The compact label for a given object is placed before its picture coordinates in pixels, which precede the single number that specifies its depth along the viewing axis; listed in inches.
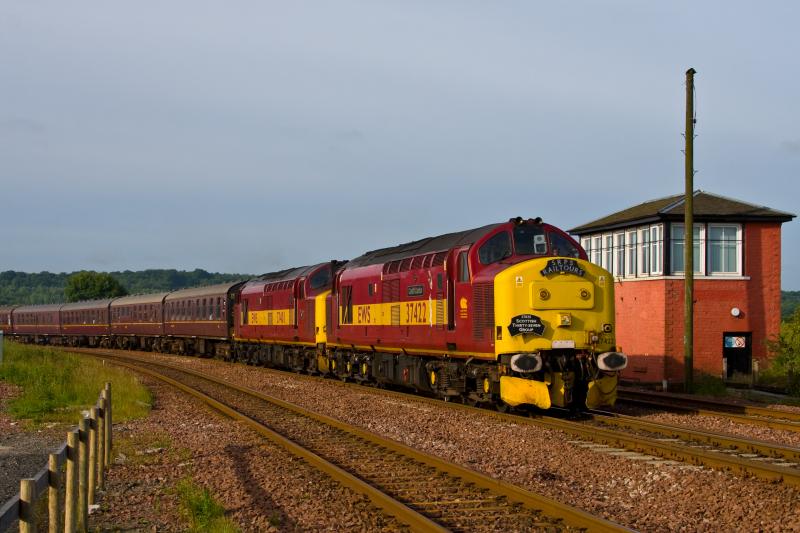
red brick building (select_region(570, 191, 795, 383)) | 1185.4
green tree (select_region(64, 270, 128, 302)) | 6835.6
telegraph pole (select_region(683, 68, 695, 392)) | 988.6
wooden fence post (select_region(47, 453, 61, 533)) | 278.1
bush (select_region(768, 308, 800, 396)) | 937.5
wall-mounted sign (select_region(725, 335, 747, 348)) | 1204.5
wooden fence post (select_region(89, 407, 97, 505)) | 403.2
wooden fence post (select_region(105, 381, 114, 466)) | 514.6
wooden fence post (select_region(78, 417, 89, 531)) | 353.1
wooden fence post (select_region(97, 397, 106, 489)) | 446.6
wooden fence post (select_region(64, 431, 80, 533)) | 295.5
